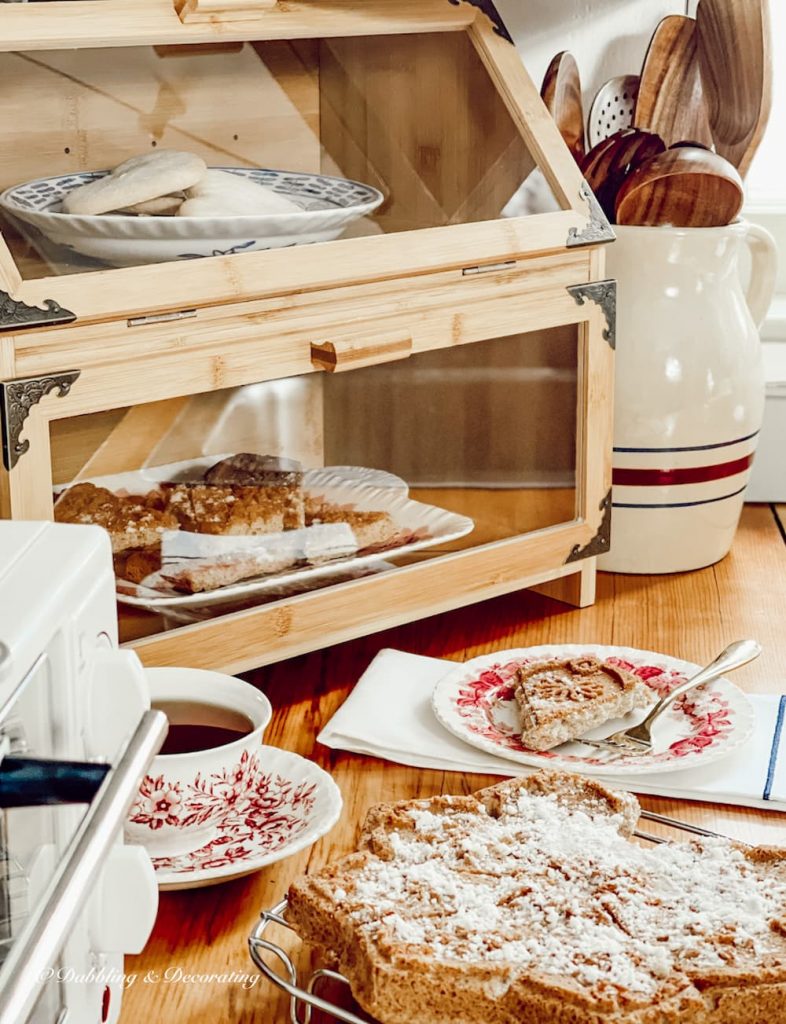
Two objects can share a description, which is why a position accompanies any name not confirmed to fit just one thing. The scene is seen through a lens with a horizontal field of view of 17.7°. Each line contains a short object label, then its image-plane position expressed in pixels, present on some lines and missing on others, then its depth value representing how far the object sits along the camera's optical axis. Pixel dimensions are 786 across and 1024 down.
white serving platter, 1.41
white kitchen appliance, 0.98
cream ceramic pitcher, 1.68
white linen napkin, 1.39
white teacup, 1.28
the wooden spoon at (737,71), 1.77
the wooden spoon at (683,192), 1.64
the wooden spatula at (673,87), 1.81
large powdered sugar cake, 1.16
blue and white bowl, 1.38
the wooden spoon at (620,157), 1.69
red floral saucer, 1.27
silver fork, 1.42
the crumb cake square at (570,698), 1.41
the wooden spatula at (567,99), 1.74
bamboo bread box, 1.37
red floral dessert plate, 1.40
